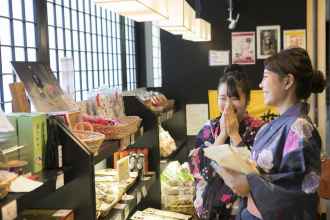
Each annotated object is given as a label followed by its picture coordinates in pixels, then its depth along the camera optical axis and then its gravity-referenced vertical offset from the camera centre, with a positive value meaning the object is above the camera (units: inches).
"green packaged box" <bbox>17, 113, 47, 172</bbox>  67.2 -8.2
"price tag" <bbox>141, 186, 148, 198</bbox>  125.2 -31.4
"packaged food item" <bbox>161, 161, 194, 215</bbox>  156.8 -40.1
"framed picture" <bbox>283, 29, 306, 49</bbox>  182.3 +17.1
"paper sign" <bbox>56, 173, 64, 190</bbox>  66.6 -15.1
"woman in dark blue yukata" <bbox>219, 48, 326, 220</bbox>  77.0 -13.4
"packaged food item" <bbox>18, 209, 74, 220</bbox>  76.4 -23.4
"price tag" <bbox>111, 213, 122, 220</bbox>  101.4 -31.4
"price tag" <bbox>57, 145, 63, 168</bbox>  72.3 -12.0
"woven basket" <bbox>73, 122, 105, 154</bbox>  78.0 -10.0
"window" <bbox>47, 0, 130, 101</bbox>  115.1 +13.0
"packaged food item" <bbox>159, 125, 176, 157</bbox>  168.4 -24.5
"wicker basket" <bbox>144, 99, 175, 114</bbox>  141.9 -9.0
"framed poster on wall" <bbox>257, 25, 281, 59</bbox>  183.5 +16.9
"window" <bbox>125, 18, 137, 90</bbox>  183.0 +12.3
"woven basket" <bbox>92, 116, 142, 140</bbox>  95.9 -10.6
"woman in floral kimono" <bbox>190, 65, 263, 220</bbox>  105.9 -14.2
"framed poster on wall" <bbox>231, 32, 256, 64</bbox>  185.5 +13.8
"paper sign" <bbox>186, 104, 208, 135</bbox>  191.0 -15.0
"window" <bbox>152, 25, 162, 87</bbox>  204.1 +11.2
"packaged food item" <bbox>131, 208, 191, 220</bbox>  135.9 -42.8
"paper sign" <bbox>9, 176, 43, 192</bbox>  57.4 -13.6
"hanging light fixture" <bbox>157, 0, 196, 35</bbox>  83.7 +12.9
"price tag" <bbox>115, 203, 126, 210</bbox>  105.4 -30.1
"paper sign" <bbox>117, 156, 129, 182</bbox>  119.2 -24.1
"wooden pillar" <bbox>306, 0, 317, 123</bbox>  181.3 +20.6
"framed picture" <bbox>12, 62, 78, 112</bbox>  79.1 -0.7
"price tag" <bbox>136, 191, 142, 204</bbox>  119.2 -31.5
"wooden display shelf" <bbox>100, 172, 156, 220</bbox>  103.4 -30.6
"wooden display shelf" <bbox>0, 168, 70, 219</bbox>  53.5 -14.4
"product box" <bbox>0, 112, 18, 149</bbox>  64.6 -7.8
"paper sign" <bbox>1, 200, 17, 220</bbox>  51.2 -15.1
